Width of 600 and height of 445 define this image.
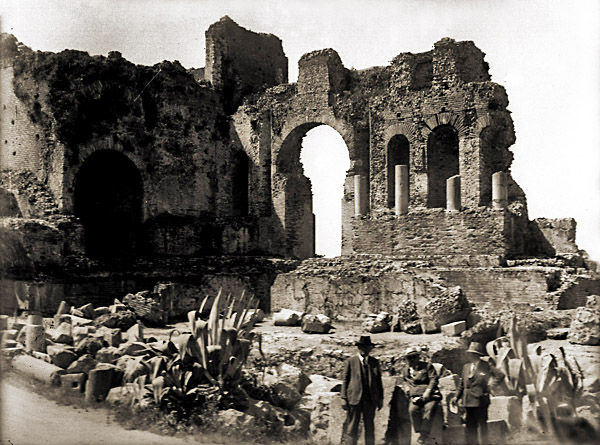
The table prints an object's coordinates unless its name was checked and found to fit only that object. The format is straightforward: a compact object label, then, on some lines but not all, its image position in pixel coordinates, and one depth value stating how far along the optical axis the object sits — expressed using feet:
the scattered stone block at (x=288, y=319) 53.78
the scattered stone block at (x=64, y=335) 39.23
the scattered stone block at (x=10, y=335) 39.30
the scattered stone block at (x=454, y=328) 46.78
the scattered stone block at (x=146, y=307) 56.03
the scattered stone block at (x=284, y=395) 34.27
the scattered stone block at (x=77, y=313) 49.52
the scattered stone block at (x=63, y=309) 50.32
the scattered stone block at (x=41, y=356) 35.95
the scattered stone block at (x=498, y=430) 28.40
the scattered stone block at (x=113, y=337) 40.68
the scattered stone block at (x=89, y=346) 36.79
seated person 27.81
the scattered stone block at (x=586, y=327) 41.22
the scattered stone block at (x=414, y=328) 48.42
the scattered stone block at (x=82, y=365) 34.19
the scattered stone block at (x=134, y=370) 32.73
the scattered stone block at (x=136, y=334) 40.42
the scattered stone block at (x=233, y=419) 29.22
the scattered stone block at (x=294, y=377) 37.14
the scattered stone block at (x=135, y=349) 36.42
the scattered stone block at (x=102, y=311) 52.01
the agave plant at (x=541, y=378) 30.94
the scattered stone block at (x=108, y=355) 35.70
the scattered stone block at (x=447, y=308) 48.62
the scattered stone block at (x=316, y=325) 48.98
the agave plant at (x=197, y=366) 30.42
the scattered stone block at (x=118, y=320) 49.42
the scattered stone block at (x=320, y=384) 37.26
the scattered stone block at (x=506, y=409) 31.01
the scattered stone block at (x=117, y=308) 52.73
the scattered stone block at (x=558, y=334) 43.86
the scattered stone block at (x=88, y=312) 50.52
